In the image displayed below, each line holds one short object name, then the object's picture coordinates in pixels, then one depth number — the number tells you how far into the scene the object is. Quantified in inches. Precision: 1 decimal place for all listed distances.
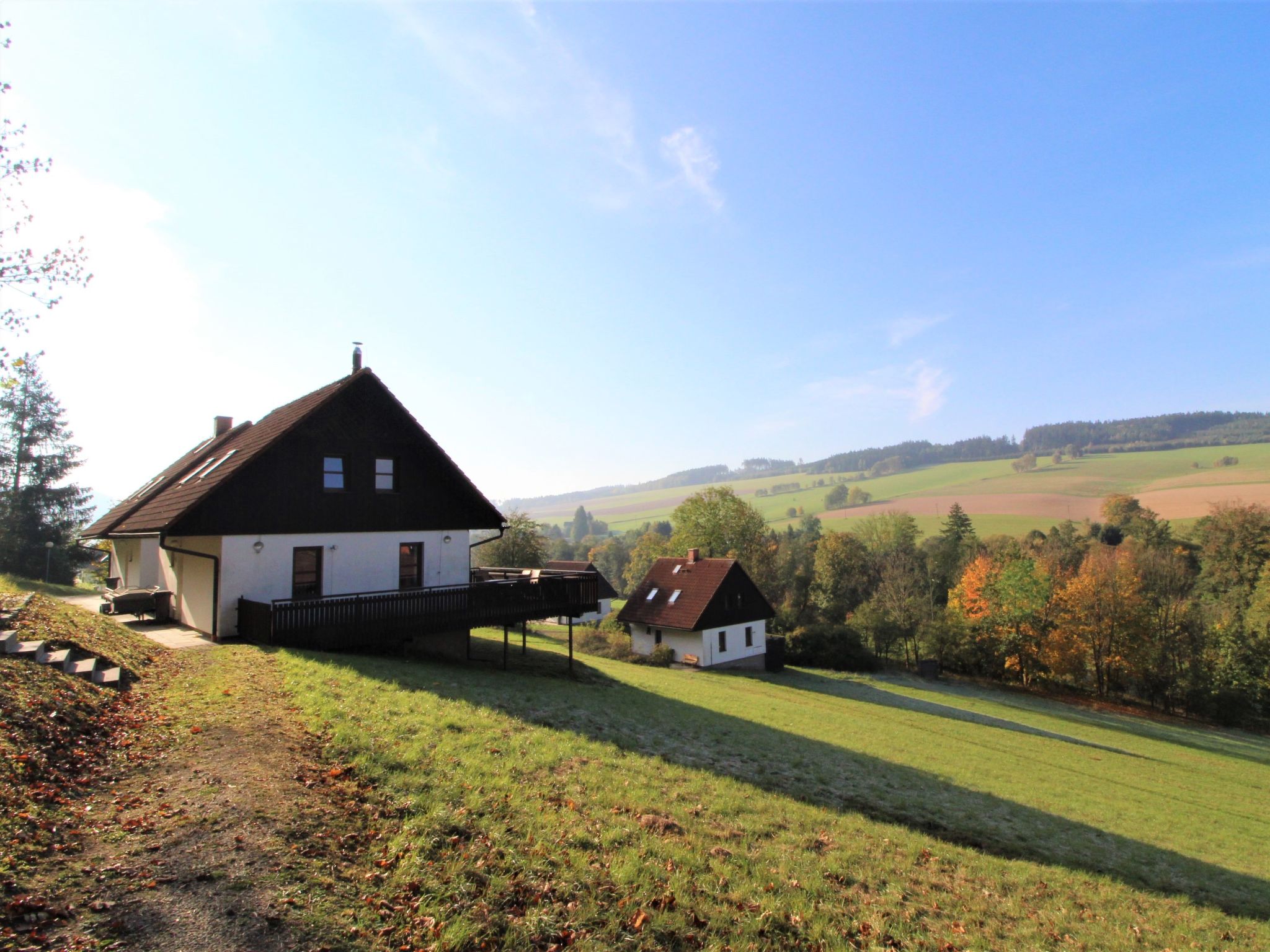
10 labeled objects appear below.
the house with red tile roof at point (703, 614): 1429.6
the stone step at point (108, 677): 389.7
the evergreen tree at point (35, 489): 1624.0
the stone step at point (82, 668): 391.5
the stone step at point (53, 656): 378.0
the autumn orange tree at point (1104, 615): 1669.5
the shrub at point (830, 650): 1621.6
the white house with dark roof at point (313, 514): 637.9
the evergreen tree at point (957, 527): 3201.3
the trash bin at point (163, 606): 717.3
